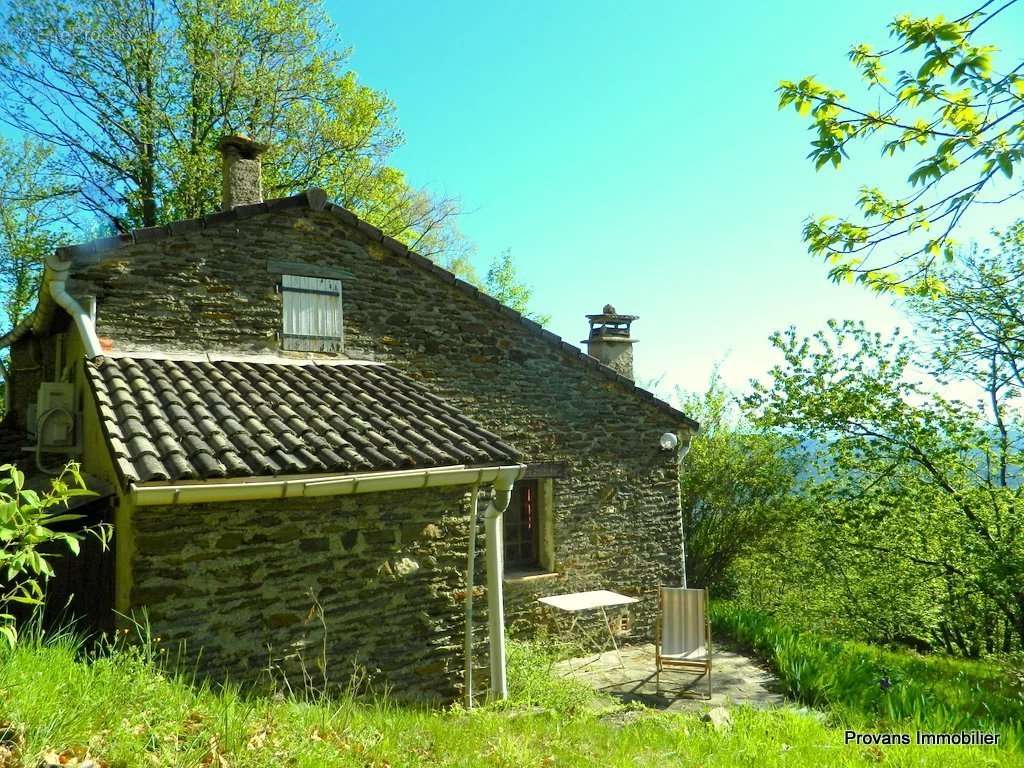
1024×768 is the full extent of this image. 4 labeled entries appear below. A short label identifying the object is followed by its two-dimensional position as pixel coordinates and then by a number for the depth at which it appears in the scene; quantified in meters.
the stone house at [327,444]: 5.03
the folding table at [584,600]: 7.79
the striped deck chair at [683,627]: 7.60
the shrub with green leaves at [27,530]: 2.96
